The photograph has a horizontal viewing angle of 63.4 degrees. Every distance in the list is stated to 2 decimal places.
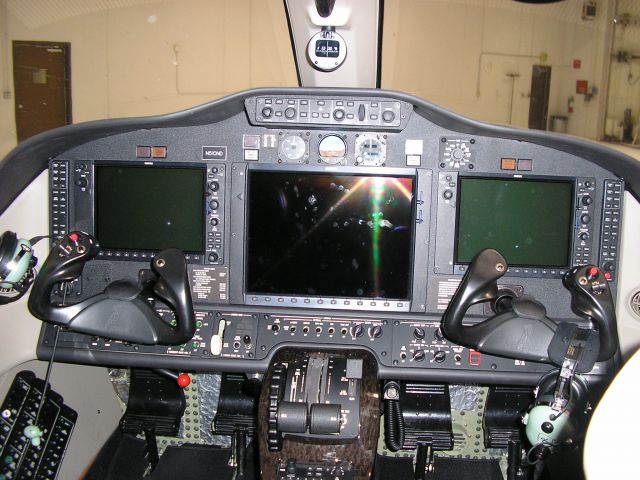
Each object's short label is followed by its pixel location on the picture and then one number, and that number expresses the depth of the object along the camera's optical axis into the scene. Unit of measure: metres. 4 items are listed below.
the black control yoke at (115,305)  1.76
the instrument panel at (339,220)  1.90
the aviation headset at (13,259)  1.78
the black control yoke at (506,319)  1.69
